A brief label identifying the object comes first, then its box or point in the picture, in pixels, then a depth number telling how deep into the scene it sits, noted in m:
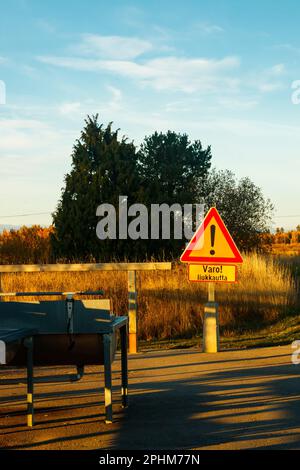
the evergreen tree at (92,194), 40.81
